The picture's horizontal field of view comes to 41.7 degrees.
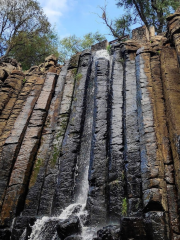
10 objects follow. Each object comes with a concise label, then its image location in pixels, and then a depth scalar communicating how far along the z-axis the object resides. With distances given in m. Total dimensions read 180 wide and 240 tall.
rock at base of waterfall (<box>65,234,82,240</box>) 5.72
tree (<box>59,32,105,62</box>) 27.20
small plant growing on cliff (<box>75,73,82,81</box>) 12.77
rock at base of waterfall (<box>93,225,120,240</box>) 5.57
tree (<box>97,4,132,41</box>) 24.62
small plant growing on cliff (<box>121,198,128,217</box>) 6.91
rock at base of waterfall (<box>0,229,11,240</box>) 7.39
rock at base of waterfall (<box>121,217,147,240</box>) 5.46
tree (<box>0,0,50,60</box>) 22.31
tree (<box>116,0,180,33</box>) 22.27
